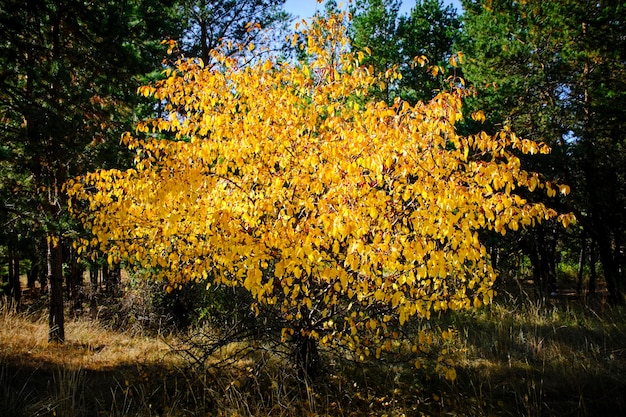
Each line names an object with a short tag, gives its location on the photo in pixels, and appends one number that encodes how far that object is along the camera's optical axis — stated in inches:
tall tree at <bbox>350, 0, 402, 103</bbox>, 506.9
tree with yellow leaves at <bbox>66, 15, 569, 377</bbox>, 111.2
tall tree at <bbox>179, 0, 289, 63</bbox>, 455.2
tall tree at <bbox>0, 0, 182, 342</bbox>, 199.8
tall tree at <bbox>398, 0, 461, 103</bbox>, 507.8
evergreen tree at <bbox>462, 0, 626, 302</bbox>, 316.8
